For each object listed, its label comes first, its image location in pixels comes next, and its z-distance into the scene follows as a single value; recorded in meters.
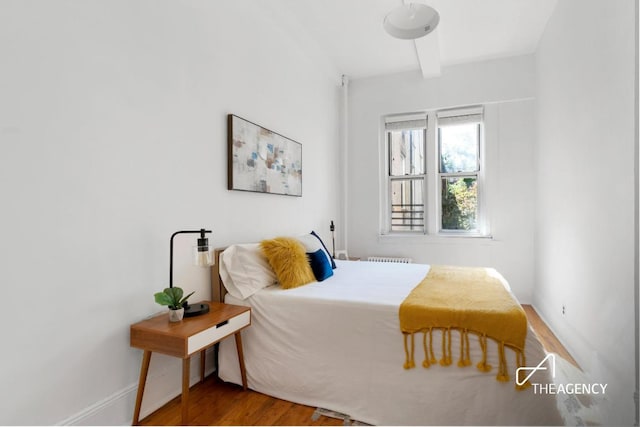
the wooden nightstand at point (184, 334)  1.57
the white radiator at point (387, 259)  4.40
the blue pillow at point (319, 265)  2.53
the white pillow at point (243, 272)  2.19
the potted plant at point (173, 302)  1.72
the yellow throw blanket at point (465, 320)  1.58
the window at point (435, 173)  4.31
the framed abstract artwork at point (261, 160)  2.51
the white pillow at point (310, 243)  2.69
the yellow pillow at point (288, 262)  2.28
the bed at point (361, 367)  1.59
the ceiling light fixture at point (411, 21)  2.19
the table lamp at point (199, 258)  1.82
